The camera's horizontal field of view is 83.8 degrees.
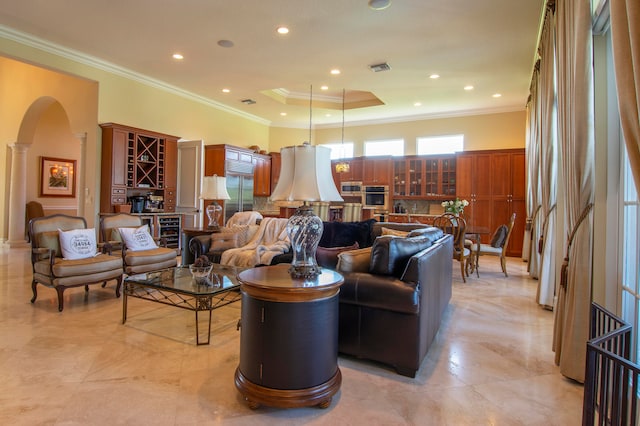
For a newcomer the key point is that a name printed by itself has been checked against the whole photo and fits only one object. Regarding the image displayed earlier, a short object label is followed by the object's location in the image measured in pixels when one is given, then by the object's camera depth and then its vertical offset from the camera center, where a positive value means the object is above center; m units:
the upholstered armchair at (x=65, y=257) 3.53 -0.61
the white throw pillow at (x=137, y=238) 4.44 -0.46
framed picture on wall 8.76 +0.59
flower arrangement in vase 6.40 +0.08
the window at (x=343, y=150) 9.70 +1.58
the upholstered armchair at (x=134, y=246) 4.25 -0.55
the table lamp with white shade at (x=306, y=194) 2.07 +0.07
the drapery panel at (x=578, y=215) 2.19 -0.01
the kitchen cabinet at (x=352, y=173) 9.10 +0.90
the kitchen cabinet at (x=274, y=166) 9.36 +1.05
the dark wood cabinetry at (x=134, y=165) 5.89 +0.67
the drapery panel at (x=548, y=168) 3.66 +0.51
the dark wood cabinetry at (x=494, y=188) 7.45 +0.50
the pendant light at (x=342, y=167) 8.03 +0.92
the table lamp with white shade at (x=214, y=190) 5.16 +0.21
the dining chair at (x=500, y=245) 5.29 -0.50
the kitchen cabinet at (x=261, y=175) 8.75 +0.76
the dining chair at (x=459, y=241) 4.96 -0.43
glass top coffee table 2.73 -0.68
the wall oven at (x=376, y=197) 8.77 +0.28
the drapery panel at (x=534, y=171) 5.02 +0.62
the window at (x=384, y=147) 9.12 +1.60
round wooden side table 1.81 -0.71
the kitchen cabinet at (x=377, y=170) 8.77 +0.95
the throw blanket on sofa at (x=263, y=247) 4.13 -0.51
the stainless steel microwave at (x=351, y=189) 9.05 +0.48
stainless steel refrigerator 7.73 +0.41
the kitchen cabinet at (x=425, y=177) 8.21 +0.77
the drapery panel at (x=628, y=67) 1.24 +0.55
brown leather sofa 2.28 -0.65
